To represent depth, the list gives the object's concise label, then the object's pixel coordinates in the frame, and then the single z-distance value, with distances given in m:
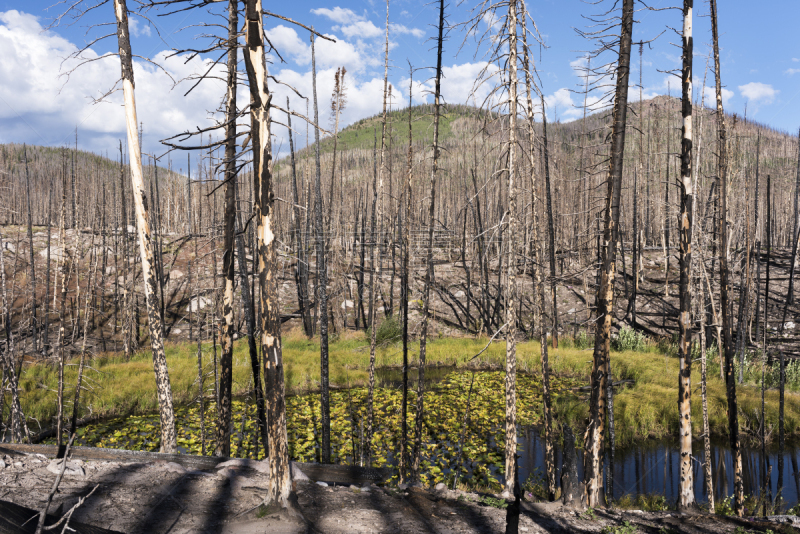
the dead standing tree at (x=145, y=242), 6.61
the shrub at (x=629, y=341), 18.08
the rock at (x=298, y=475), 5.48
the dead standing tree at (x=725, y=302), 7.17
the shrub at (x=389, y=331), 17.87
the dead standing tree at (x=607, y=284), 6.20
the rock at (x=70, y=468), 4.61
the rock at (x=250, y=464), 5.47
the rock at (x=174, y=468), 5.06
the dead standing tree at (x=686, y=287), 6.36
